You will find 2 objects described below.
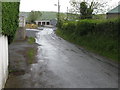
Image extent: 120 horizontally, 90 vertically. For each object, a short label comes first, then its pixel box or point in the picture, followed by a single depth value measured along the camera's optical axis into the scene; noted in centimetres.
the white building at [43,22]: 6597
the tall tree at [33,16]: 5923
